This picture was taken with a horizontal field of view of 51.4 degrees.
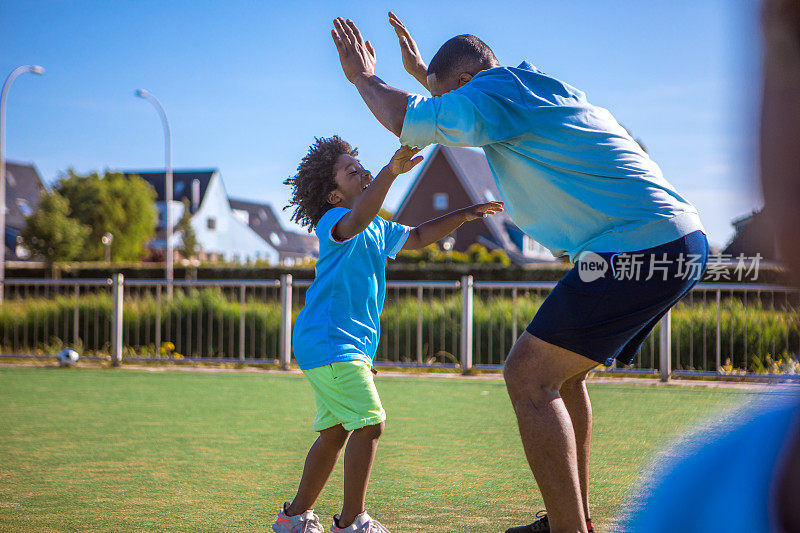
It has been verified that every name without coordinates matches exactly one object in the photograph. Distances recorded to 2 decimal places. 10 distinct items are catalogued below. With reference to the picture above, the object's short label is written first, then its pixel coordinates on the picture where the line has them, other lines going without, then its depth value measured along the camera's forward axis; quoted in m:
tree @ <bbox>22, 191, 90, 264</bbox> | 49.06
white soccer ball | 11.74
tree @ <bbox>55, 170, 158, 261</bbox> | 55.59
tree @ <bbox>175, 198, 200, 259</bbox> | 59.09
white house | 70.81
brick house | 45.81
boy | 3.21
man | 2.52
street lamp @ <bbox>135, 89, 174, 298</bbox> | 30.32
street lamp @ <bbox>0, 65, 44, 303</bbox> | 24.03
